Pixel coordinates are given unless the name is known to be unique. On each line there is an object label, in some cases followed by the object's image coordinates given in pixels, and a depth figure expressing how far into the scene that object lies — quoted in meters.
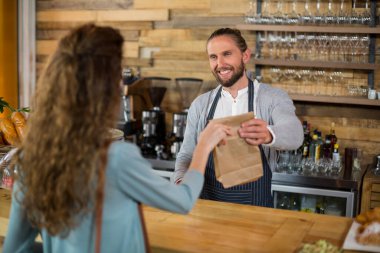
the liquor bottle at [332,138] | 4.00
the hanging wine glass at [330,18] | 4.02
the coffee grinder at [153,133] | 4.23
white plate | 1.76
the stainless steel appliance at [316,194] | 3.52
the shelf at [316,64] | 3.89
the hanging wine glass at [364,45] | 3.96
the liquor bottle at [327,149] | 3.93
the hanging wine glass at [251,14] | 4.19
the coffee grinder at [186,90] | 4.28
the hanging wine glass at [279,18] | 4.12
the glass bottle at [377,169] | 3.79
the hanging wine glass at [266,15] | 4.15
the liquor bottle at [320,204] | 3.71
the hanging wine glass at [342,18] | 3.99
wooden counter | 1.81
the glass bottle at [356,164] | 3.74
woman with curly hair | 1.35
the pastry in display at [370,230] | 1.78
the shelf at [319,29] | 3.86
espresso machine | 4.34
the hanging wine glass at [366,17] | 3.95
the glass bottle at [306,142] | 3.93
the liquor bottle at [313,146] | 3.92
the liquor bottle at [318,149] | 3.87
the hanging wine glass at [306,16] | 4.09
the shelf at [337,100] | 3.88
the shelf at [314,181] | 3.52
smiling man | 2.79
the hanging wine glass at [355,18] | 3.96
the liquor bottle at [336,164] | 3.73
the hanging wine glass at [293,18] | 4.12
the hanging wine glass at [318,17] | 4.04
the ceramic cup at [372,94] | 3.92
